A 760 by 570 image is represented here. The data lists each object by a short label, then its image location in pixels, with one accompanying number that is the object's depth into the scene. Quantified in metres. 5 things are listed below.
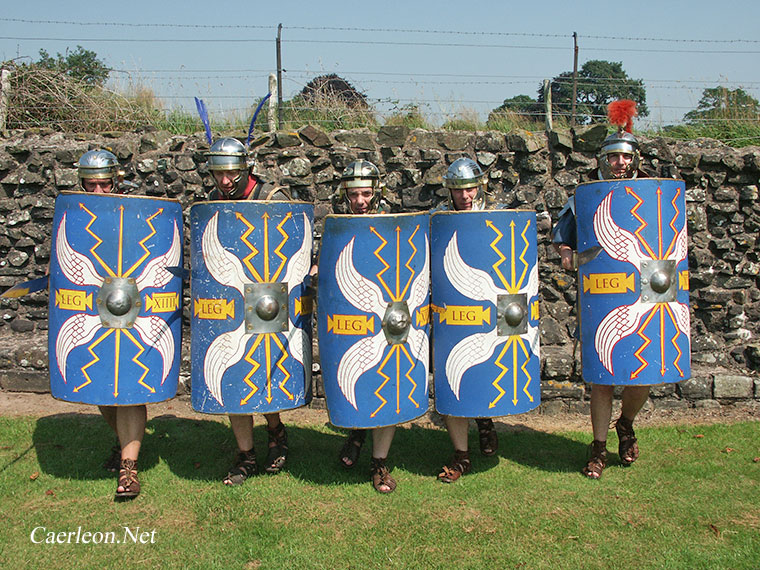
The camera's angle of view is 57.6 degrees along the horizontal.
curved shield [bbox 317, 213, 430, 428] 3.43
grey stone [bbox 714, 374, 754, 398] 5.15
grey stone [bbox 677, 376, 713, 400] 5.17
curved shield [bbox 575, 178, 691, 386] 3.73
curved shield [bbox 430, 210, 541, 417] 3.61
